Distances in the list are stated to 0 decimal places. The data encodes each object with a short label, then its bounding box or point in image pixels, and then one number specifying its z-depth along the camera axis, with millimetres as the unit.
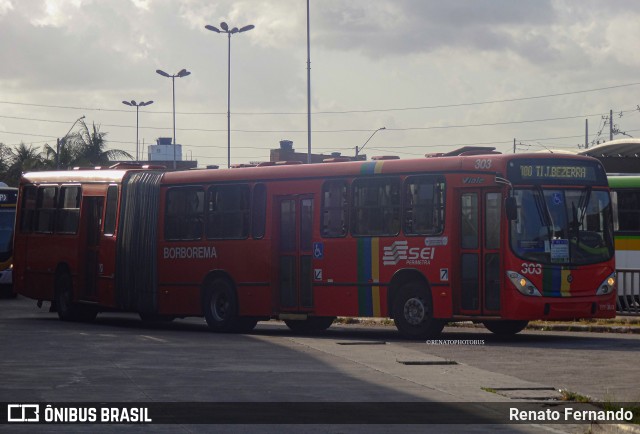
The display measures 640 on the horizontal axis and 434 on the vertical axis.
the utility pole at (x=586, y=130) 112006
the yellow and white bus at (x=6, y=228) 43156
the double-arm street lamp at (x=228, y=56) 57750
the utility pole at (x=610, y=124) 113200
